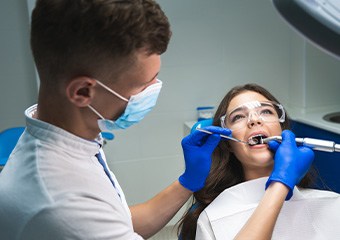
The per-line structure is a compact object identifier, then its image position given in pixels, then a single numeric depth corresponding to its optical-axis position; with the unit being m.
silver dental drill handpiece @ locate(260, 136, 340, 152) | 1.18
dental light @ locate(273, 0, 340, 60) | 0.53
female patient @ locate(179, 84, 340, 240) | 1.42
